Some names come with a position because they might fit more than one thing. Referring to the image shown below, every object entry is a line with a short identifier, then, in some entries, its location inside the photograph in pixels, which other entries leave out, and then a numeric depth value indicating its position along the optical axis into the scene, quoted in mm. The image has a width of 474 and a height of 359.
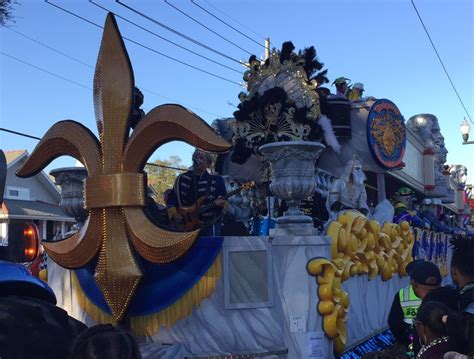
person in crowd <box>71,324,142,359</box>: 1936
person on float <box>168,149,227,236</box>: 6810
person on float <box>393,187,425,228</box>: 11875
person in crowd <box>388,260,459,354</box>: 4090
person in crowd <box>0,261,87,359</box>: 2338
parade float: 5828
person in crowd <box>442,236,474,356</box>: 3146
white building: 25402
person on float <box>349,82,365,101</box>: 13500
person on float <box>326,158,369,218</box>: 9484
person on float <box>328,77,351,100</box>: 13175
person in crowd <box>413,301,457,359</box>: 3182
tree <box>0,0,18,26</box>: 6019
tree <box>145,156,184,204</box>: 49994
